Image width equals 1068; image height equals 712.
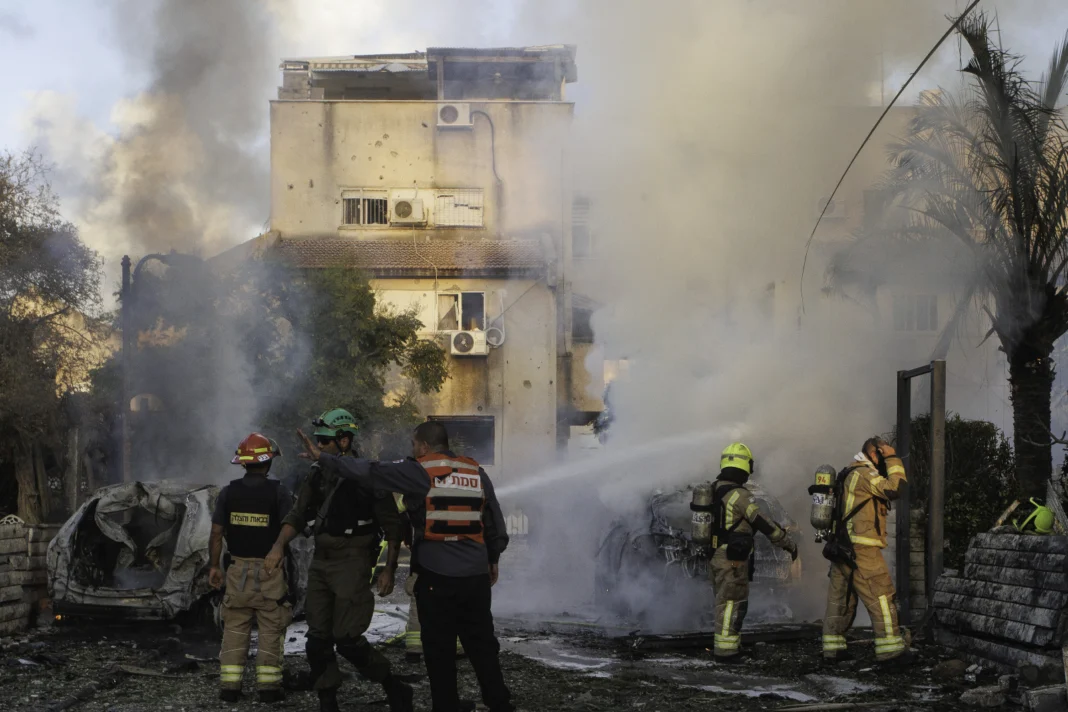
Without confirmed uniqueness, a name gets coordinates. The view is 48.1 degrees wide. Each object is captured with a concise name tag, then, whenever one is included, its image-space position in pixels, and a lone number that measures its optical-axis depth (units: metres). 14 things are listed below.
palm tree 12.22
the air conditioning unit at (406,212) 31.08
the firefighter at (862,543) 9.30
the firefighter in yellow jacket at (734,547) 9.67
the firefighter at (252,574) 7.84
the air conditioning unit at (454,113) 31.11
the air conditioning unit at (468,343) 29.00
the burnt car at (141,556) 11.03
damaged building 29.44
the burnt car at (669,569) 11.53
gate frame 10.14
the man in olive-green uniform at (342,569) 7.29
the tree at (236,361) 19.89
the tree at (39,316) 21.83
